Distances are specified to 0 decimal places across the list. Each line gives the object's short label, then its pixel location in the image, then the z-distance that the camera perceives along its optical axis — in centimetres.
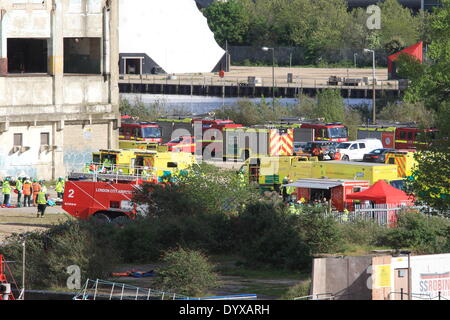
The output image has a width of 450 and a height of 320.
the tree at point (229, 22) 15888
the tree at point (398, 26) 12832
